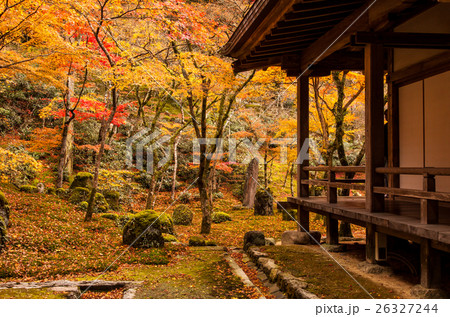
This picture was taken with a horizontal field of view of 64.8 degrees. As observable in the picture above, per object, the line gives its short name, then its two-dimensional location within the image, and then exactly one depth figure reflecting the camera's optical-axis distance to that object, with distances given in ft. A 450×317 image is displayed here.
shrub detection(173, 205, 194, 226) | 51.31
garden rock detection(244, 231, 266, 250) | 30.96
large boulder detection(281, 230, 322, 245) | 27.40
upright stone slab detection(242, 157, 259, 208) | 69.62
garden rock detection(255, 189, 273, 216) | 59.52
